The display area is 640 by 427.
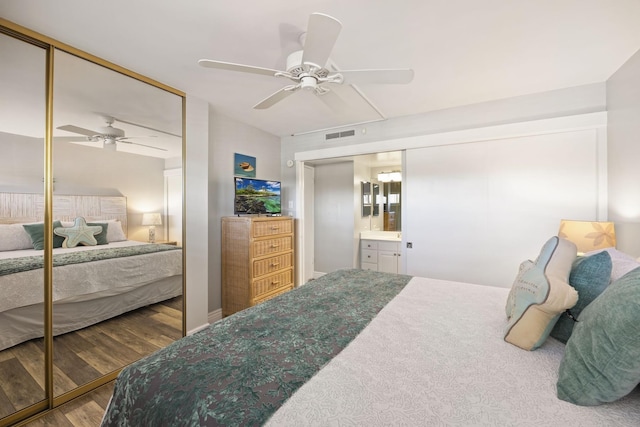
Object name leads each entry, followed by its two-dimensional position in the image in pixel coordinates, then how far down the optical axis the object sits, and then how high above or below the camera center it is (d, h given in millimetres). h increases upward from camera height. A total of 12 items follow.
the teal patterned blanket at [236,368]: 785 -555
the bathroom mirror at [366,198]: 4828 +303
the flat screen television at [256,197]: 3141 +220
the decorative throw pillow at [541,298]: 1002 -330
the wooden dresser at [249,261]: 3039 -563
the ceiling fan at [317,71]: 1386 +897
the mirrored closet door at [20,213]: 1609 +8
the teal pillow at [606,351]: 681 -384
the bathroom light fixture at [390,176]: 4875 +707
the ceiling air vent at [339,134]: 3584 +1112
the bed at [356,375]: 745 -560
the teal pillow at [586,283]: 1052 -282
